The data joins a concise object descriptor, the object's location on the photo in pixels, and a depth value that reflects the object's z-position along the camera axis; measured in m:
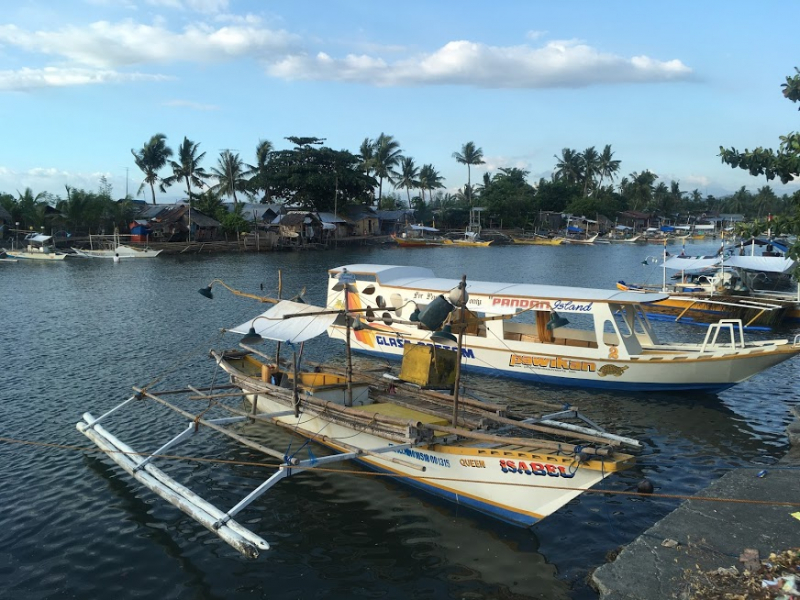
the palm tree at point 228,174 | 87.62
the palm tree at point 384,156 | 101.94
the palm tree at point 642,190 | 140.00
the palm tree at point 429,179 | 116.56
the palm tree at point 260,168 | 88.25
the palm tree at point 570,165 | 128.50
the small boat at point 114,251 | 67.25
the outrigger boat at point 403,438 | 9.74
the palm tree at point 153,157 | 82.94
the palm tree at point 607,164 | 126.38
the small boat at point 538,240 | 100.30
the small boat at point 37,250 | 65.75
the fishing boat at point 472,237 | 94.44
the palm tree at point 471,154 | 119.25
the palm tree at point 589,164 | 126.69
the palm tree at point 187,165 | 82.88
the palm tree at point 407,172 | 113.25
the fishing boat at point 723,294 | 29.62
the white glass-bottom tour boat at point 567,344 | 17.41
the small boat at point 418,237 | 91.56
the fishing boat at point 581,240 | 102.50
